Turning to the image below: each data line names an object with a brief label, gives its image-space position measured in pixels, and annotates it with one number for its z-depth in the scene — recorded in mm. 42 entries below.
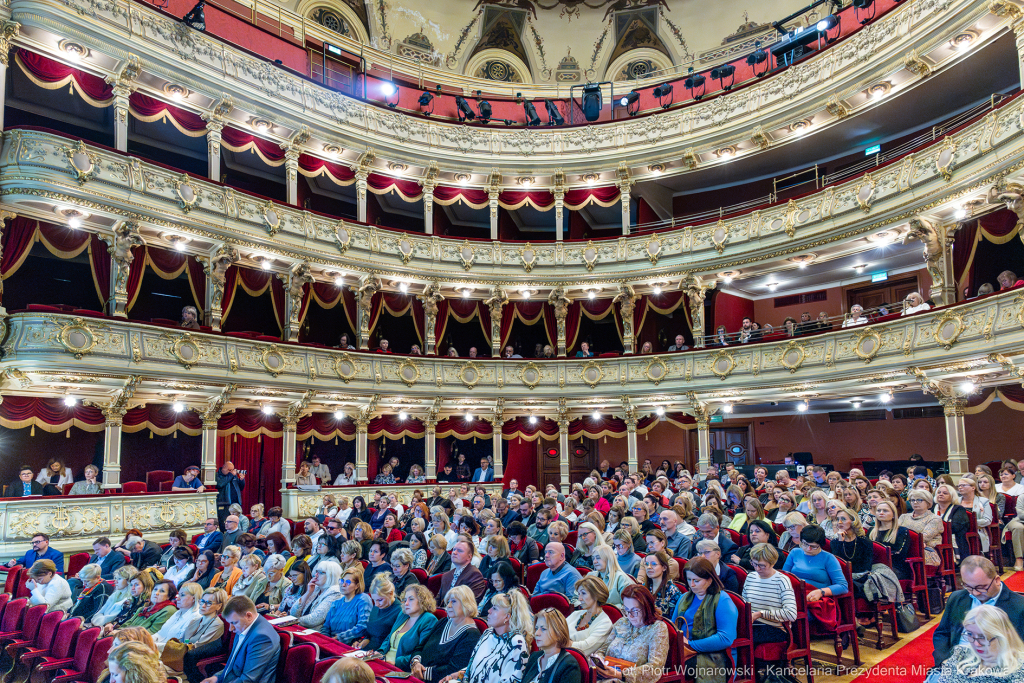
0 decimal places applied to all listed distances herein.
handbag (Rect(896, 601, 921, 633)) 5871
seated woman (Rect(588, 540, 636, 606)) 5098
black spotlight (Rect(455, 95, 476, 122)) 19205
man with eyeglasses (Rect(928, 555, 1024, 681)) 3822
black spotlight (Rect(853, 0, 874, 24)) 14438
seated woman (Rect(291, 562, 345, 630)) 5758
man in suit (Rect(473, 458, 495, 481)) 17172
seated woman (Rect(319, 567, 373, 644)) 5219
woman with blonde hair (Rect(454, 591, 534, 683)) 3838
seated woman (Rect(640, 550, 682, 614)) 5020
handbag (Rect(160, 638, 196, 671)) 4793
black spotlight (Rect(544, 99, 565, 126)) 19844
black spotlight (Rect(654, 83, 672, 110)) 18578
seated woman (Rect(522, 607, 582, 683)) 3439
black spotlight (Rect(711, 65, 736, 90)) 17984
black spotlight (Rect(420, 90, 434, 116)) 18906
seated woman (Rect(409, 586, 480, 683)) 4297
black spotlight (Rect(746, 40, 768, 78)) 17016
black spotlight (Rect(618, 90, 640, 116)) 19156
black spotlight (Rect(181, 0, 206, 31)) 14078
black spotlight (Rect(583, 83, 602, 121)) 19734
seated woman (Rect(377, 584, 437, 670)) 4551
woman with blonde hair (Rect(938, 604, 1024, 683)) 3244
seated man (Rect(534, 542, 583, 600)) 5352
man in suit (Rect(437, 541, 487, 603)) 5551
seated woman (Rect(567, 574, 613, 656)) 4242
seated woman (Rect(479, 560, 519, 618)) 5121
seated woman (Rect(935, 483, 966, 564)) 6758
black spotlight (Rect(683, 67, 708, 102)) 18344
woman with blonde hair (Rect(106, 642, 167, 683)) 3424
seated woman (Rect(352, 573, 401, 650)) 4996
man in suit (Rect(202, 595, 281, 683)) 4262
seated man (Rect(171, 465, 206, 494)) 12195
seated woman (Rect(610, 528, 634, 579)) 5789
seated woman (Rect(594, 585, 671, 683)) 3795
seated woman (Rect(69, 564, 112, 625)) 6422
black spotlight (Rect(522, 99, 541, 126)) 19998
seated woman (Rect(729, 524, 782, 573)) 5580
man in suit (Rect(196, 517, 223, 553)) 8781
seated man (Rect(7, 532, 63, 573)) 7582
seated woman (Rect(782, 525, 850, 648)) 5039
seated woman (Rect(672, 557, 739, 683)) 4160
